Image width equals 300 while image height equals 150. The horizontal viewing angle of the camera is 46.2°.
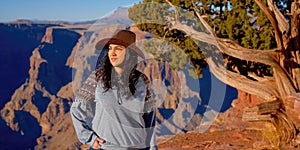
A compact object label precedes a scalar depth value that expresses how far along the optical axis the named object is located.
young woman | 3.15
